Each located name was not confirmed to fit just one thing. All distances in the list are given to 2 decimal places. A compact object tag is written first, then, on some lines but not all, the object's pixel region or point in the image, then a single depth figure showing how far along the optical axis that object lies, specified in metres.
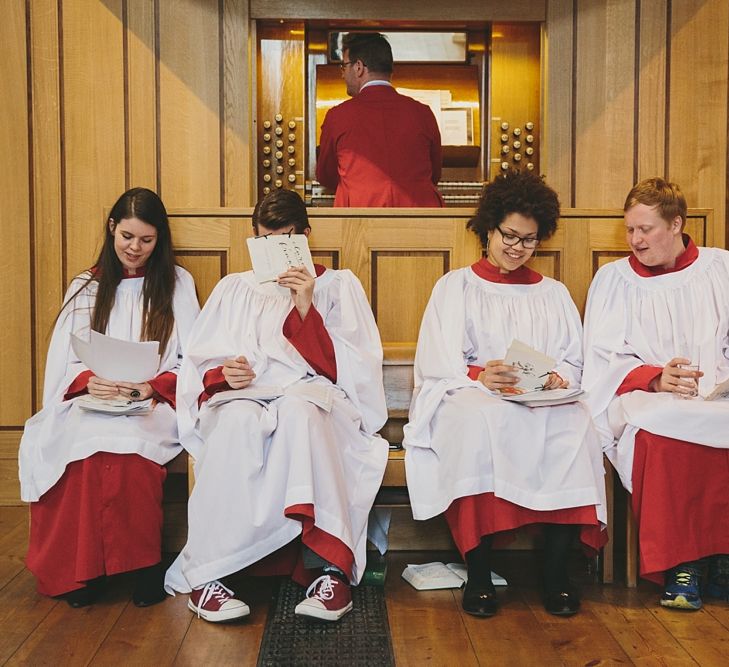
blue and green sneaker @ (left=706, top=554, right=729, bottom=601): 3.12
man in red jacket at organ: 4.71
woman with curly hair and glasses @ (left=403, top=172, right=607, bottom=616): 3.02
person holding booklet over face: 2.94
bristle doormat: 2.54
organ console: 5.85
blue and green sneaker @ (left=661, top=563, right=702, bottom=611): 2.98
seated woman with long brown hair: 3.05
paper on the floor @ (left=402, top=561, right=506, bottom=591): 3.17
